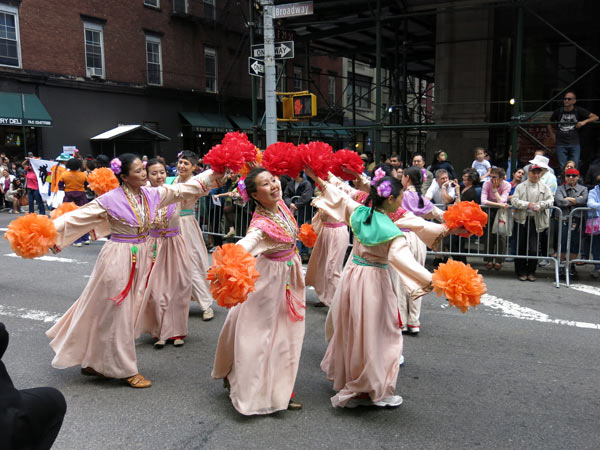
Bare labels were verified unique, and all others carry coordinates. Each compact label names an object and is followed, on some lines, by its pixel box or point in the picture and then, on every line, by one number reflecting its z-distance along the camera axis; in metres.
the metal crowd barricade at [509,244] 8.03
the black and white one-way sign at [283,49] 9.48
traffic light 10.42
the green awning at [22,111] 19.00
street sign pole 9.19
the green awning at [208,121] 25.80
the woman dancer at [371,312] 3.74
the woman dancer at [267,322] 3.73
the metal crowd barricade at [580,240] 7.86
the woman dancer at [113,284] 4.29
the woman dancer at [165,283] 5.26
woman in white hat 8.09
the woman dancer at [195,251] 6.13
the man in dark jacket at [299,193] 8.84
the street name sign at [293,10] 9.80
